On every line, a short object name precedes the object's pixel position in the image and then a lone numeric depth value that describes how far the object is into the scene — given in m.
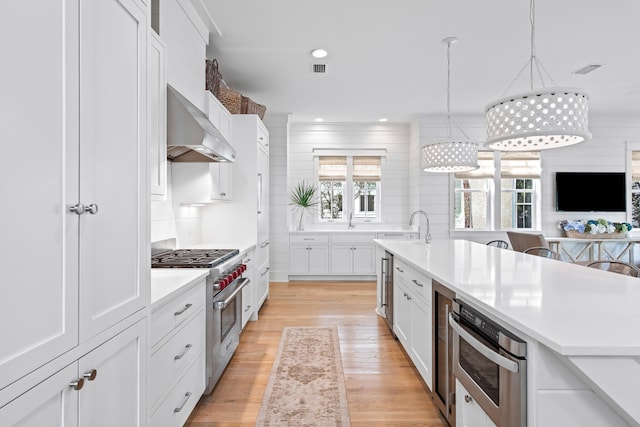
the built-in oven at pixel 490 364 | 1.17
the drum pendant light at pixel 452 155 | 3.20
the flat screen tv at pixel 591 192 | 6.14
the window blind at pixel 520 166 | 6.21
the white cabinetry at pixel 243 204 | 3.90
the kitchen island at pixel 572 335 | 0.98
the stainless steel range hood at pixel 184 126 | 2.24
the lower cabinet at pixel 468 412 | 1.46
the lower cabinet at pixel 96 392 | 0.81
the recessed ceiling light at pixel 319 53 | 3.64
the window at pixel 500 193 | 6.21
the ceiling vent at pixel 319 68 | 4.02
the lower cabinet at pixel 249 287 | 3.41
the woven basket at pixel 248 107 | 4.10
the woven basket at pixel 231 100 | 3.80
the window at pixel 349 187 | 6.65
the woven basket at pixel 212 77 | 3.30
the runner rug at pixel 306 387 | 2.10
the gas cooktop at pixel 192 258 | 2.28
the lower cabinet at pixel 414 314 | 2.22
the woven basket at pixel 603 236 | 5.89
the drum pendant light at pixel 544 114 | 1.62
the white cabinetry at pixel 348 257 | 6.12
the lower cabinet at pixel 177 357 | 1.56
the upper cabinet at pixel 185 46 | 2.38
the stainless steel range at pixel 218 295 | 2.28
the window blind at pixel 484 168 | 6.17
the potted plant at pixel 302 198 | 6.33
